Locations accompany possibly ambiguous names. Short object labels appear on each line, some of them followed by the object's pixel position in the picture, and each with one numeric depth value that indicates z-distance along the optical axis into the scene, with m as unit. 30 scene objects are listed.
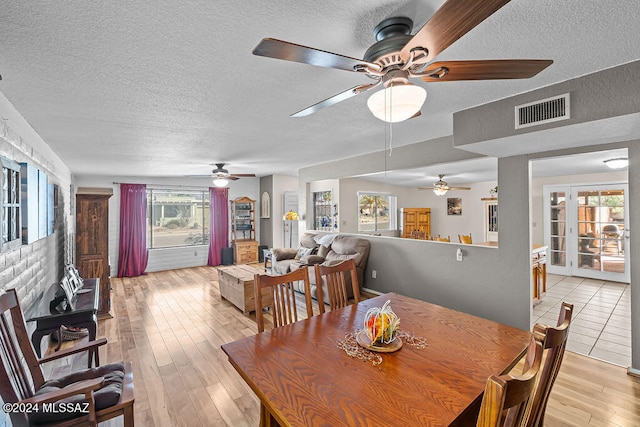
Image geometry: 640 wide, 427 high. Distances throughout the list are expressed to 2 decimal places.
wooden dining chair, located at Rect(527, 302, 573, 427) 0.95
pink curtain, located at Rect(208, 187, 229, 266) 7.89
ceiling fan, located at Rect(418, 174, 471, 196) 6.99
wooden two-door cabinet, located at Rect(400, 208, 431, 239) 8.74
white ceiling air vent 2.16
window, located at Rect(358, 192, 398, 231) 7.67
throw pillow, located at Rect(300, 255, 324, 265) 5.23
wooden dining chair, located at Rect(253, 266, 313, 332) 1.89
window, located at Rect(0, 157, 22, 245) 1.84
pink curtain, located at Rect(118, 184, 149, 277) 6.83
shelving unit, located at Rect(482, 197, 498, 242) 7.96
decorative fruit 1.55
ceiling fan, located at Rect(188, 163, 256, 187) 5.51
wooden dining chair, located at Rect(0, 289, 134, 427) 1.34
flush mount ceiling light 4.29
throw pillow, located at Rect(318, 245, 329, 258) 5.48
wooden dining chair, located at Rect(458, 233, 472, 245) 5.52
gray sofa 4.95
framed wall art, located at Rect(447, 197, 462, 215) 8.66
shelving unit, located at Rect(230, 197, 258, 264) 8.03
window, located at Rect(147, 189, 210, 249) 7.45
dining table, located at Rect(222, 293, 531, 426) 1.09
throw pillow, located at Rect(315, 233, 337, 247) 5.63
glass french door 5.65
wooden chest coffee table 4.15
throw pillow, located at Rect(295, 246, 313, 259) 5.84
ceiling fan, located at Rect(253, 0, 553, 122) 1.13
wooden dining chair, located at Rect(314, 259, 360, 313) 2.28
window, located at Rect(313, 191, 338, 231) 7.14
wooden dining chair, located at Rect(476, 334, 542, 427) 0.70
